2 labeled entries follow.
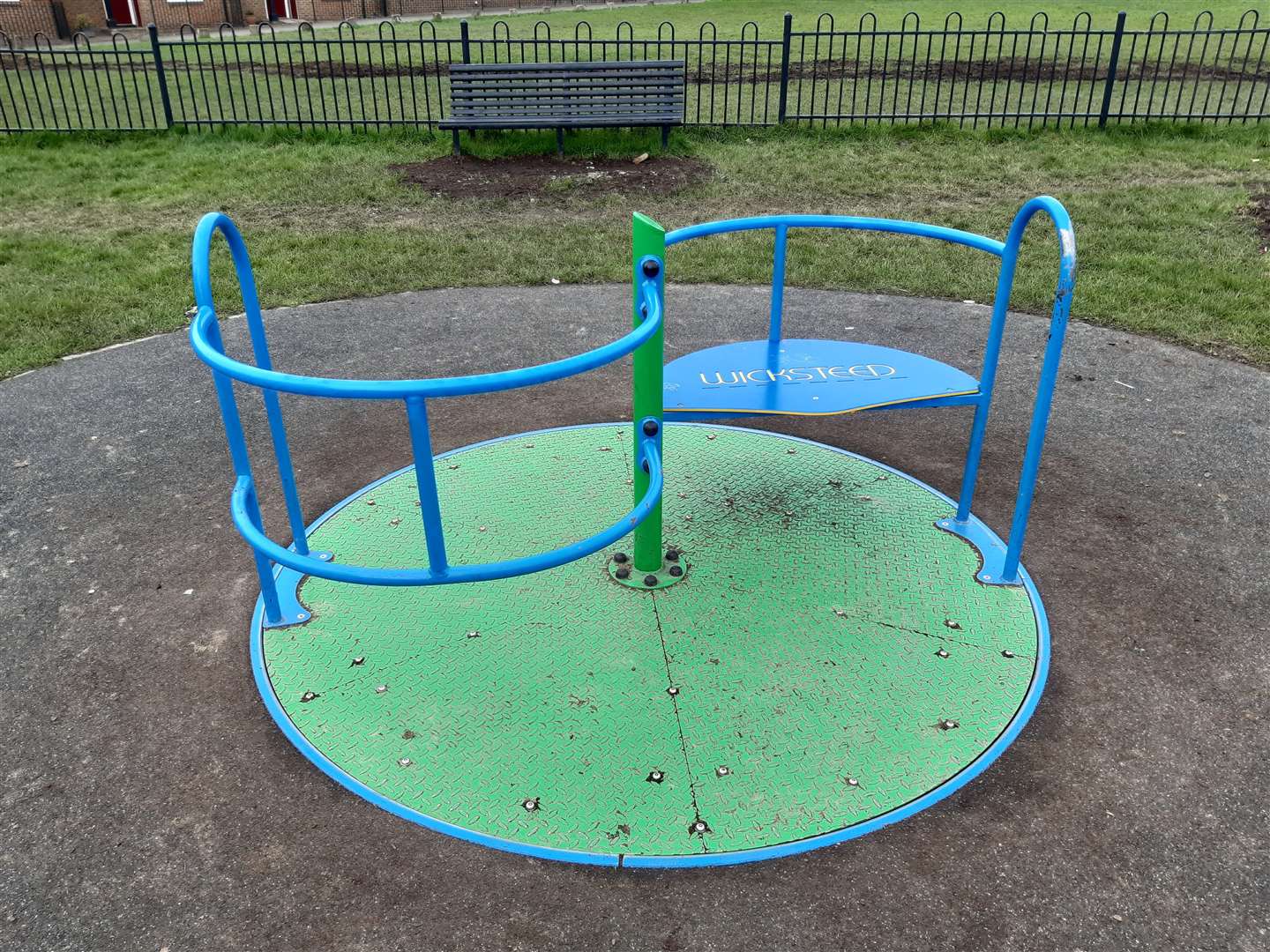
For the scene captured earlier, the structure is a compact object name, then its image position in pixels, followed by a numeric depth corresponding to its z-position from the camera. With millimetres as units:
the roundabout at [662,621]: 2307
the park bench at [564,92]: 8484
